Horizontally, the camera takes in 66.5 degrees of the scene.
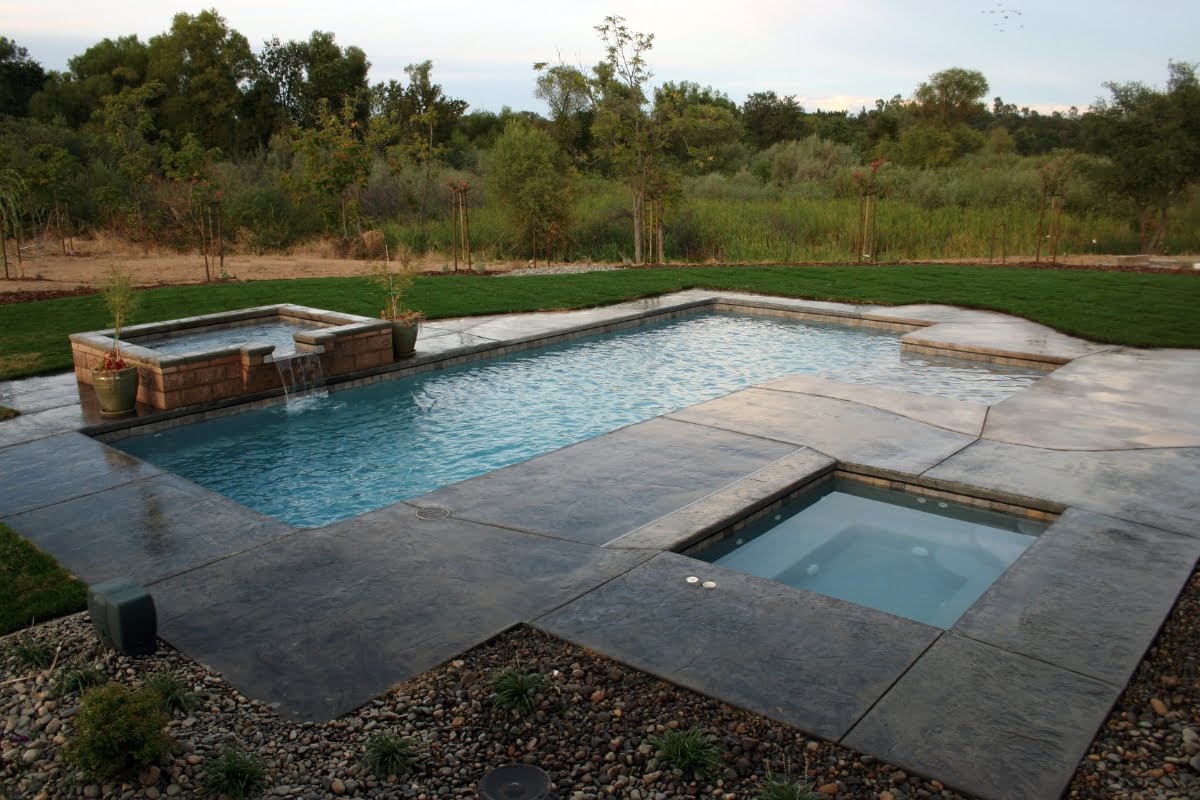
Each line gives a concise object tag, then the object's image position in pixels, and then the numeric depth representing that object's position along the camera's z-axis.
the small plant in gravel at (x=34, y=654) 3.53
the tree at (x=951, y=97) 37.72
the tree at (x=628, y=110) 16.27
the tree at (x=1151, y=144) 16.72
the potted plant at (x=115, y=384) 6.81
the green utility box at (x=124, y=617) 3.50
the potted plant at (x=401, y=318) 8.70
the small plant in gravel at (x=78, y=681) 3.32
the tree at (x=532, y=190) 17.61
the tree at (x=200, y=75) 28.11
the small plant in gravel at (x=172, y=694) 3.21
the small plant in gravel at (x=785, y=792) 2.67
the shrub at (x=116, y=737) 2.77
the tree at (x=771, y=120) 36.22
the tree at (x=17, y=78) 27.86
